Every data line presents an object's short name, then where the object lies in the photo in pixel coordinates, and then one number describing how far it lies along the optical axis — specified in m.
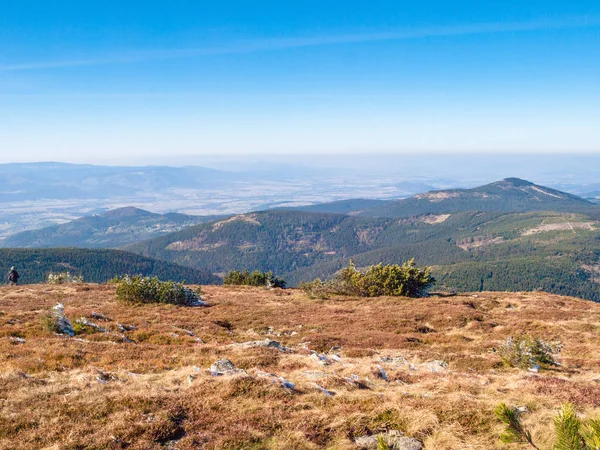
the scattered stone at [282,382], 13.34
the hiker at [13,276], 45.84
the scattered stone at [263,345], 20.96
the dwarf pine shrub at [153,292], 37.81
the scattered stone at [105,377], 13.20
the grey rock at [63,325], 21.85
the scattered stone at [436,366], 18.53
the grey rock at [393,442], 9.38
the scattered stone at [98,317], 26.86
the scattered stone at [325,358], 18.54
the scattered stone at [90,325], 23.08
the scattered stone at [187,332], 25.09
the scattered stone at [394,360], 20.02
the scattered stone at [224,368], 14.65
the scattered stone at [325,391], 12.93
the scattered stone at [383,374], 16.42
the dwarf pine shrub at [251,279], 72.06
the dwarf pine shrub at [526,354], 19.72
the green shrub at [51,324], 21.56
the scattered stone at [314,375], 14.96
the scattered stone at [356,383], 14.39
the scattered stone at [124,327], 24.34
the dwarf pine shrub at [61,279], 56.59
